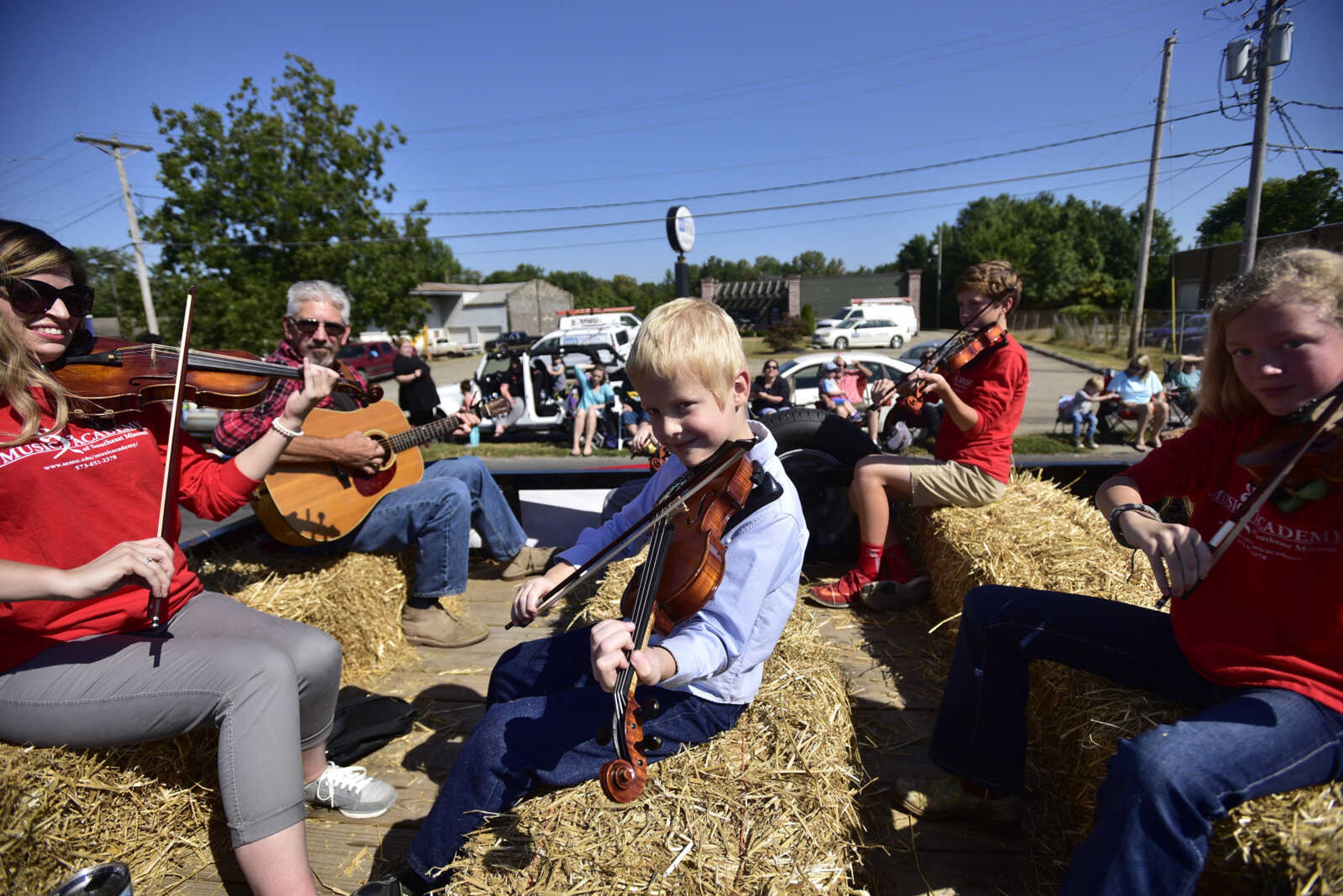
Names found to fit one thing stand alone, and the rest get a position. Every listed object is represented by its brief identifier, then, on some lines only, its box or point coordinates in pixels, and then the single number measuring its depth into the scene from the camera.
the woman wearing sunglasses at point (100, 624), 1.66
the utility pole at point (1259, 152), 10.56
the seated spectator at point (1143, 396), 9.41
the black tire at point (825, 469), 3.87
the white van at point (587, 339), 11.90
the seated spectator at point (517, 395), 10.62
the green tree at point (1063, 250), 46.28
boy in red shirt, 3.29
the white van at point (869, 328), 31.02
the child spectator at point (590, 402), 10.47
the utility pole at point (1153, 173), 17.05
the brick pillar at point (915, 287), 47.25
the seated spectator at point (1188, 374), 9.47
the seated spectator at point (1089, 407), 9.69
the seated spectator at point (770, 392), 9.11
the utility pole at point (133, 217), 19.64
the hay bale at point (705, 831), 1.37
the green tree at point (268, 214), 15.16
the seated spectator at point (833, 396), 8.91
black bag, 2.39
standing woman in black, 7.82
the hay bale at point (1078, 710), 1.27
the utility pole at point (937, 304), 48.38
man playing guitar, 2.95
